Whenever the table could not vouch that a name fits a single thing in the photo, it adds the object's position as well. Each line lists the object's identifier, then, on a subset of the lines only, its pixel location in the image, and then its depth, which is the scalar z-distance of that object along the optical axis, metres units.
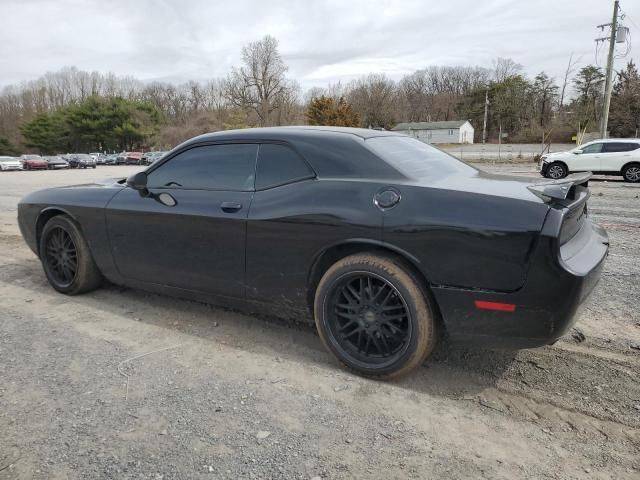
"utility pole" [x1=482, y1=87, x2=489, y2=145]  70.12
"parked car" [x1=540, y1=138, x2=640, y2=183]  15.64
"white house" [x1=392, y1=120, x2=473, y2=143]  73.00
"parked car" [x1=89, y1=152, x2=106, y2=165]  50.28
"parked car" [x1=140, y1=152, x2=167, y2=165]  45.79
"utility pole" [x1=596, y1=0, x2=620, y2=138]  24.34
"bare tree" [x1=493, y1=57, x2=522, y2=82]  79.70
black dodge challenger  2.30
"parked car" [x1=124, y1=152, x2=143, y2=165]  47.97
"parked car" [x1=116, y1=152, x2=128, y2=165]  49.31
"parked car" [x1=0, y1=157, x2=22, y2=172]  37.71
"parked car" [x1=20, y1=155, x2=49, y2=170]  39.36
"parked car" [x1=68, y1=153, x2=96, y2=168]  41.72
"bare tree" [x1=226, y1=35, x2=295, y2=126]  55.53
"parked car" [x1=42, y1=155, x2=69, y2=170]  40.54
